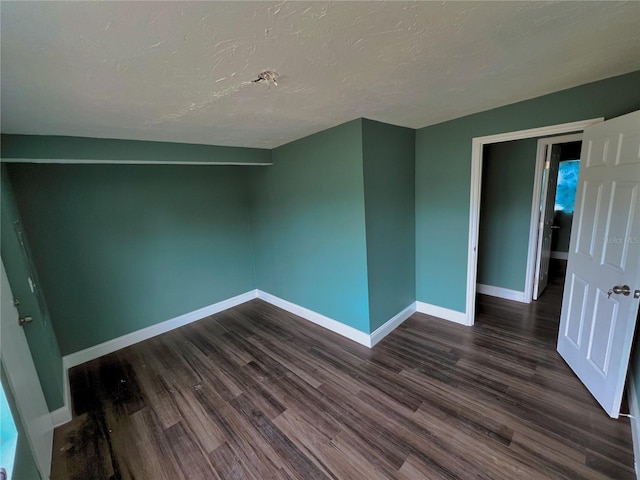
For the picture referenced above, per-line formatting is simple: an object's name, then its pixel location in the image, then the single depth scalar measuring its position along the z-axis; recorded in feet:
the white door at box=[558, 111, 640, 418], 5.38
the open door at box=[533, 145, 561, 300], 10.82
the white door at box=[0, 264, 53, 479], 4.40
